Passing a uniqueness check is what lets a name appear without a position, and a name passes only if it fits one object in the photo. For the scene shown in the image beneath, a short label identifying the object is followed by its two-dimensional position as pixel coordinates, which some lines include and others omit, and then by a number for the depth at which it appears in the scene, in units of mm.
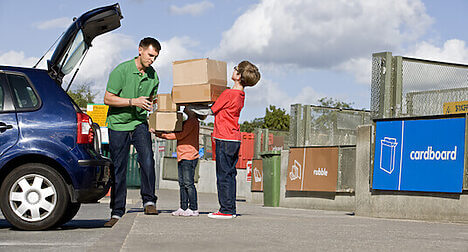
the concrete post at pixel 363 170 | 11430
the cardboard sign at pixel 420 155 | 10000
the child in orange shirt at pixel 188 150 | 8672
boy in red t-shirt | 7977
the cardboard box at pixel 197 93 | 8234
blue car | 7301
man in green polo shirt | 7969
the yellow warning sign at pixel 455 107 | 10762
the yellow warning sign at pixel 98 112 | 18922
